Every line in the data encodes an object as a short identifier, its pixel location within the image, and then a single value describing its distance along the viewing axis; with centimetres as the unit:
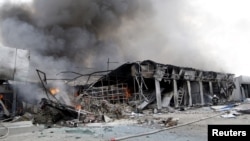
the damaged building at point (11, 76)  1216
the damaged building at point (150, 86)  1711
